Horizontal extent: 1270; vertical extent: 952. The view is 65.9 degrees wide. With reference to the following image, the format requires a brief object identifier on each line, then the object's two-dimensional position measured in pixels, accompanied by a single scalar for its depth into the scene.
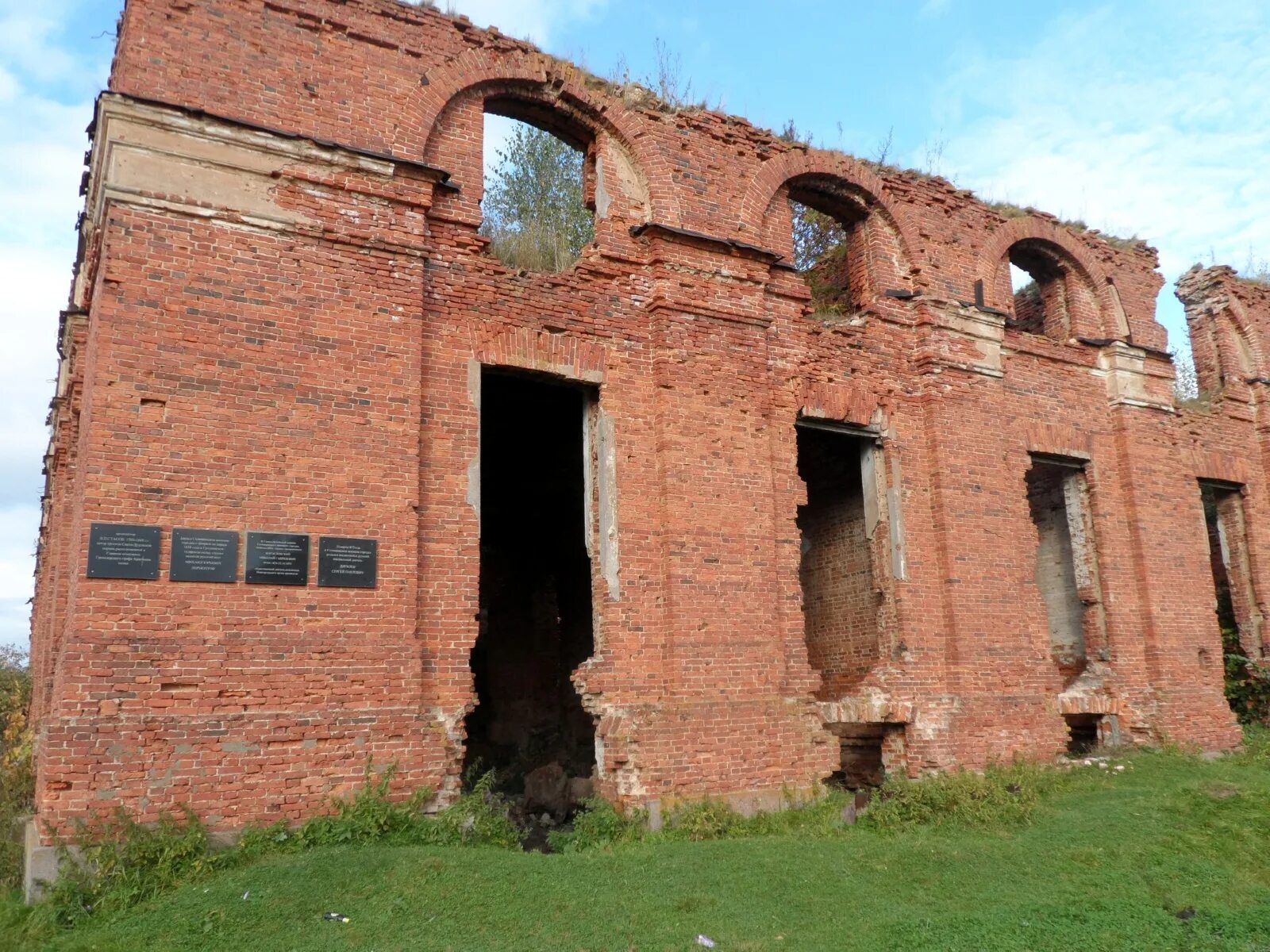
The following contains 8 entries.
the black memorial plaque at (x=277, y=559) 7.20
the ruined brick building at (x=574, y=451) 7.05
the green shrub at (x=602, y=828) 8.03
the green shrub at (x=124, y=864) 5.99
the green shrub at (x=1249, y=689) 14.54
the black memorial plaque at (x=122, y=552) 6.70
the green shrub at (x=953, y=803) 8.84
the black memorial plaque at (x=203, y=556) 6.95
